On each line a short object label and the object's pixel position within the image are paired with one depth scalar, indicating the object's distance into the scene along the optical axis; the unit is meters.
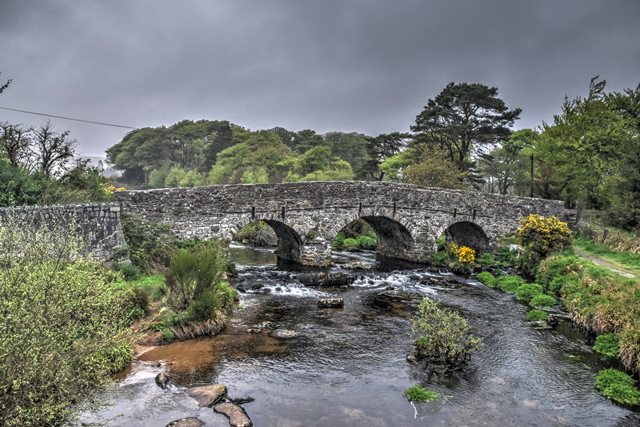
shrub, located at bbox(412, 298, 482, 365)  12.70
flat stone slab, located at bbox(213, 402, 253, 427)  9.48
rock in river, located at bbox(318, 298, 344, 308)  18.30
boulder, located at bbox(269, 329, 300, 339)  14.66
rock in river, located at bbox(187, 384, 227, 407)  10.33
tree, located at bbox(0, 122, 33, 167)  21.30
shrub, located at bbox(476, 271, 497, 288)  22.89
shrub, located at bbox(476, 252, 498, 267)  27.29
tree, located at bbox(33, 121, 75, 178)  22.98
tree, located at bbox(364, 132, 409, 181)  48.91
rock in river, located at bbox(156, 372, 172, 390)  10.93
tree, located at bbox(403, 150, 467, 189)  35.31
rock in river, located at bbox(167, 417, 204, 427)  9.27
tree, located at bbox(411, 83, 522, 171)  39.66
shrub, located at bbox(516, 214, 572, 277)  24.12
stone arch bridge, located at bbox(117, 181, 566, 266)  21.64
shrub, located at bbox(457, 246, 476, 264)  25.89
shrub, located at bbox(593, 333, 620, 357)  13.66
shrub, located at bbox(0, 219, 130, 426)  6.86
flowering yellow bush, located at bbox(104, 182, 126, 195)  24.41
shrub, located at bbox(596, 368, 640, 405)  10.96
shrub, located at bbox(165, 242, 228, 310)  14.75
